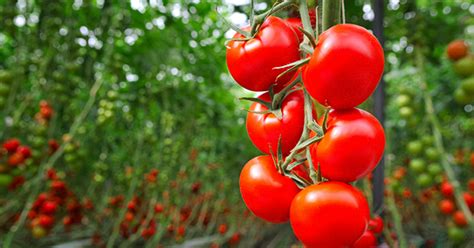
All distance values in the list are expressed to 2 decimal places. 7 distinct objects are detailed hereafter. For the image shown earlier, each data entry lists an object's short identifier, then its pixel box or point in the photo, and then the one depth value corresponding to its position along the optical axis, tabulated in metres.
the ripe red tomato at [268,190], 0.44
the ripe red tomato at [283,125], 0.44
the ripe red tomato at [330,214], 0.38
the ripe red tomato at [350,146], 0.40
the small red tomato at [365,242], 0.53
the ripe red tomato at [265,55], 0.44
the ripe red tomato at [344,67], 0.38
